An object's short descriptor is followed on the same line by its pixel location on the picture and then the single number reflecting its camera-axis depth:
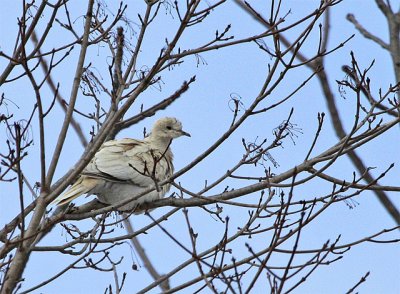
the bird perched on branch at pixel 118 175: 14.68
